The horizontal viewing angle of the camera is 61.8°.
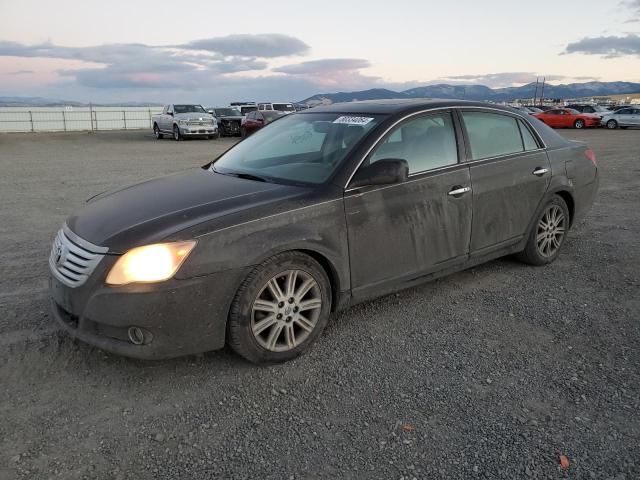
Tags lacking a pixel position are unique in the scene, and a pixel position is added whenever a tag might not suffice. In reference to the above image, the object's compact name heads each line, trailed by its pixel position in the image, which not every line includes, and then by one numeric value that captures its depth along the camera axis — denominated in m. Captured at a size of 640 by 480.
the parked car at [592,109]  34.08
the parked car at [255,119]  25.75
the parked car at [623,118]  32.06
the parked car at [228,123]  28.73
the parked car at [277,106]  33.66
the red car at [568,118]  33.50
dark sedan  2.97
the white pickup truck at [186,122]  25.43
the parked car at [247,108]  36.65
